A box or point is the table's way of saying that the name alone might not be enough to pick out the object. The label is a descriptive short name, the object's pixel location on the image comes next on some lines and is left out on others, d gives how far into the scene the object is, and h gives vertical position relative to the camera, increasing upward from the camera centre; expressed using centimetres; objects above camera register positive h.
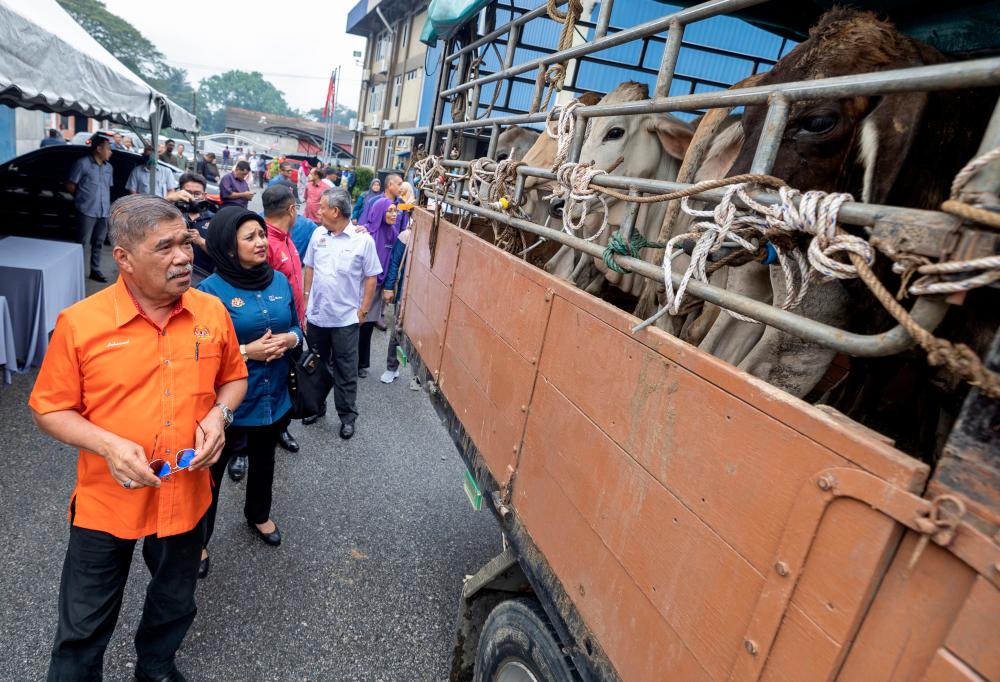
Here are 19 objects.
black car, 627 -109
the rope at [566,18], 212 +72
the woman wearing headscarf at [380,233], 572 -63
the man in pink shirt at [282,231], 345 -51
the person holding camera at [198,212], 438 -78
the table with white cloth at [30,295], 423 -150
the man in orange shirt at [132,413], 172 -94
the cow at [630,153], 291 +37
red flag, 2483 +292
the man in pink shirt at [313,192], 876 -58
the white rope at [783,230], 92 +4
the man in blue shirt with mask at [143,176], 918 -90
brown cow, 140 +32
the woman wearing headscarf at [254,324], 255 -84
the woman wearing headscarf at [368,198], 677 -38
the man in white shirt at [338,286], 417 -91
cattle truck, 73 -45
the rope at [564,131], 196 +27
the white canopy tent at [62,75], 396 +29
